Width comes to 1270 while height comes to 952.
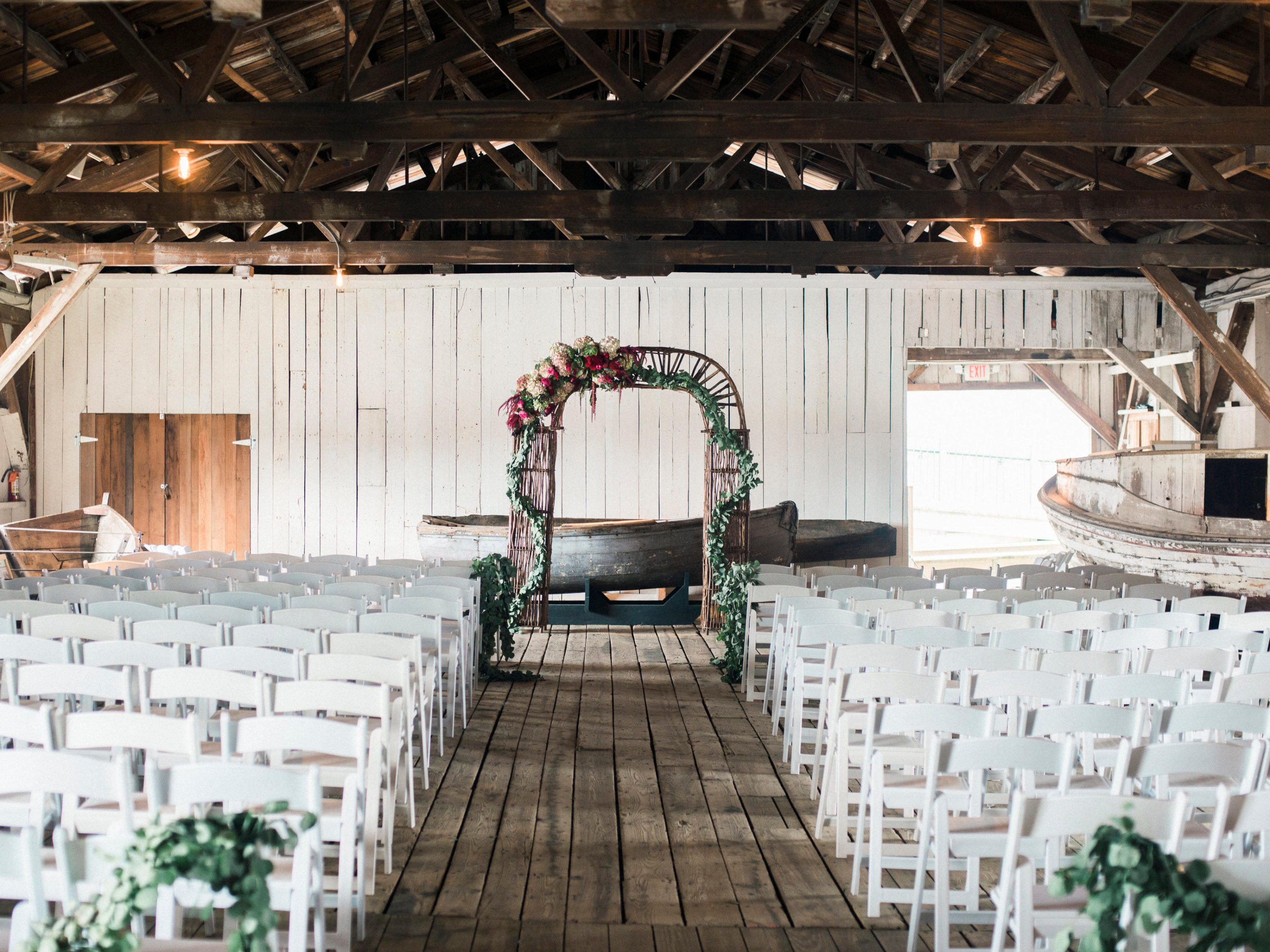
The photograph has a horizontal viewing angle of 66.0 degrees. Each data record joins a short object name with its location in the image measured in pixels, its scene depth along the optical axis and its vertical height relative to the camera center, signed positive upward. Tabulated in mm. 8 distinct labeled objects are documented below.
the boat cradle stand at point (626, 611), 9422 -1334
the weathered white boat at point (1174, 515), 9133 -448
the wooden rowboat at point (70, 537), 11242 -767
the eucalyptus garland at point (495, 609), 7129 -1015
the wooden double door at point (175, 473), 13305 +4
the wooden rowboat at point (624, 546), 9547 -730
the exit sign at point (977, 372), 19953 +2078
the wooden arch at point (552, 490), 8828 -147
